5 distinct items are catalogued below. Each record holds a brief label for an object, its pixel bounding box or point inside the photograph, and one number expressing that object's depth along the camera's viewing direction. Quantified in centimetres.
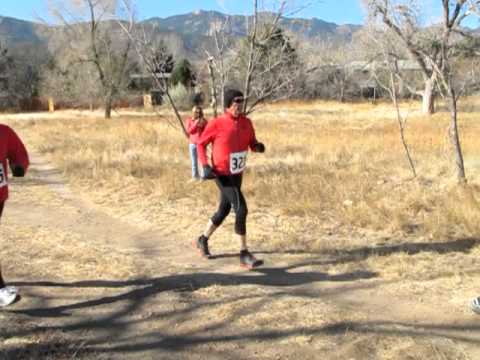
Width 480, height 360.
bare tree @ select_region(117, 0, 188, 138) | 1025
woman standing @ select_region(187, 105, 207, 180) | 1113
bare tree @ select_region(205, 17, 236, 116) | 1047
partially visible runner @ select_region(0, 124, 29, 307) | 466
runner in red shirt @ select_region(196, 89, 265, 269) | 572
